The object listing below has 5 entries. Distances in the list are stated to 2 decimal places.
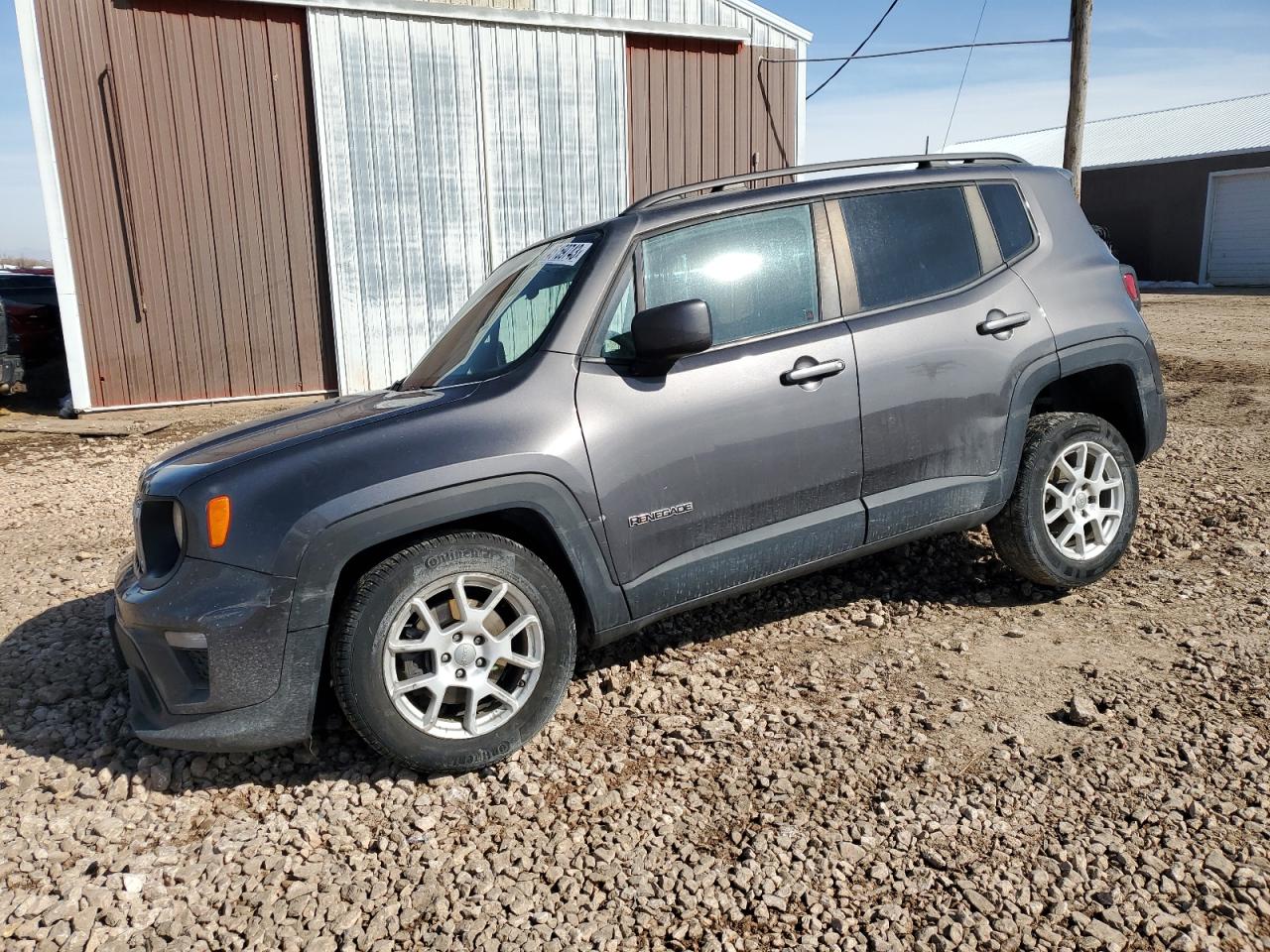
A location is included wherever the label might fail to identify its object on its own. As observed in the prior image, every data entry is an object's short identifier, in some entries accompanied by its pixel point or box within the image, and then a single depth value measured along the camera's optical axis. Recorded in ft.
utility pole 37.04
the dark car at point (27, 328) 34.96
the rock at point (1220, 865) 8.20
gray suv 9.83
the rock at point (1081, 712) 10.80
